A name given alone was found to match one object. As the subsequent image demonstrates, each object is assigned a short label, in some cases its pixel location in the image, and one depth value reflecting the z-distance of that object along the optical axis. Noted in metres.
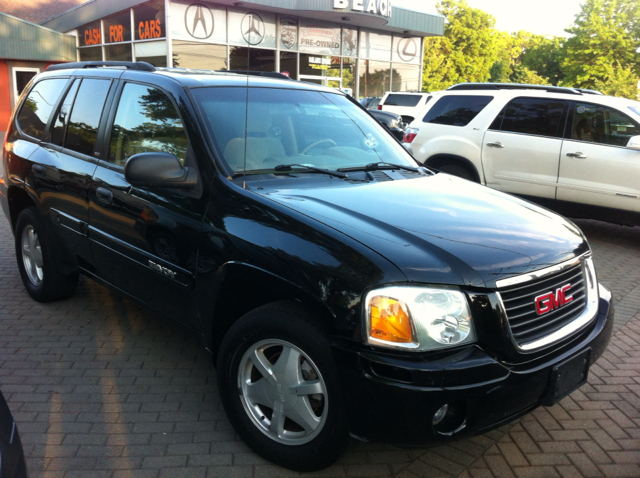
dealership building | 21.34
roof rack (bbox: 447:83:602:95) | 8.17
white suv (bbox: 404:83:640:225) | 7.26
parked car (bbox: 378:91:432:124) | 23.08
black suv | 2.34
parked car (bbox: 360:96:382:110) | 25.77
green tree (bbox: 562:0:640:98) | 41.47
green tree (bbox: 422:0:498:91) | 56.38
